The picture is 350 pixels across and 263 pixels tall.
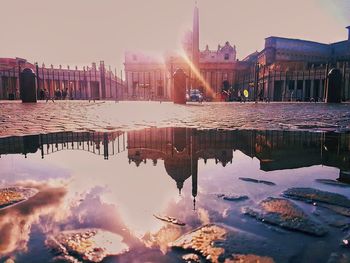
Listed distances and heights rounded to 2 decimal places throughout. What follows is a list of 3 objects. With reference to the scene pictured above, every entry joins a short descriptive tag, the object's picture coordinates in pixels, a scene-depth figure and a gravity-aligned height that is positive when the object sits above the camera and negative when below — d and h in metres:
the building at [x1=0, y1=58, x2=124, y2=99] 32.50 +3.48
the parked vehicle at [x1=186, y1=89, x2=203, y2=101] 29.58 +0.91
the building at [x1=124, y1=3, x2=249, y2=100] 44.69 +5.85
